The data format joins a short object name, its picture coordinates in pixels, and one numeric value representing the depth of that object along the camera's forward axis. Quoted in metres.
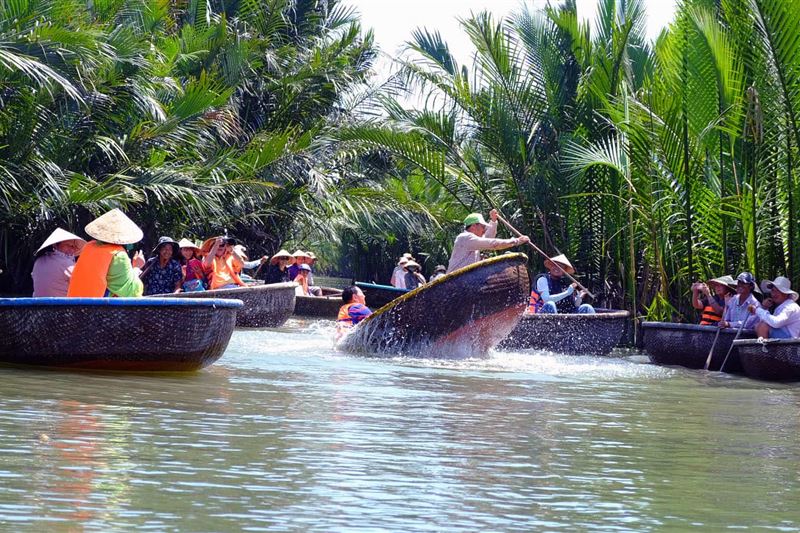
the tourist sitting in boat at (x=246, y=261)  19.58
